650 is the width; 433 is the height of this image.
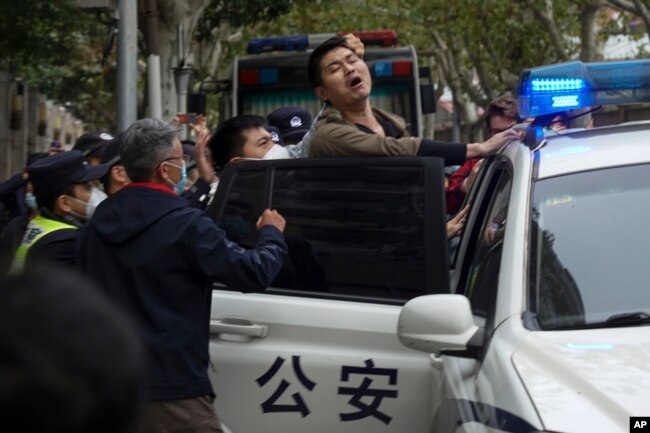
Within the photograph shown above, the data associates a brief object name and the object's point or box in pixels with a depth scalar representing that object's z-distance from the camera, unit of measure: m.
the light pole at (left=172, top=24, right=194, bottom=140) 15.28
